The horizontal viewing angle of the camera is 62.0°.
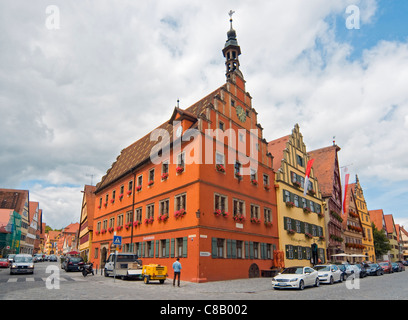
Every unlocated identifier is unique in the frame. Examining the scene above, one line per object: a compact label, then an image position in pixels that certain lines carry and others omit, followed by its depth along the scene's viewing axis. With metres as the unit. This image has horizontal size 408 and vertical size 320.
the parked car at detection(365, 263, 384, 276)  36.97
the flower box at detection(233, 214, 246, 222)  27.64
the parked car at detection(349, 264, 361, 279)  30.56
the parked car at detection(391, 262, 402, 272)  45.99
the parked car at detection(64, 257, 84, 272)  35.66
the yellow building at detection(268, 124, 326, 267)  34.38
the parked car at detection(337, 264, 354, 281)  26.85
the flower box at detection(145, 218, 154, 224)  30.08
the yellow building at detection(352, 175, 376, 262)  62.76
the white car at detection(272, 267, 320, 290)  18.66
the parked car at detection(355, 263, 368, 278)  33.03
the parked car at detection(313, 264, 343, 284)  23.27
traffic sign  22.08
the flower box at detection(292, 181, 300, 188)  37.31
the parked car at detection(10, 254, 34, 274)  28.08
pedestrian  19.97
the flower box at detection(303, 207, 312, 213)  38.53
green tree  67.88
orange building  25.09
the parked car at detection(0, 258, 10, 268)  41.08
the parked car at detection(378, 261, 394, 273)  42.97
